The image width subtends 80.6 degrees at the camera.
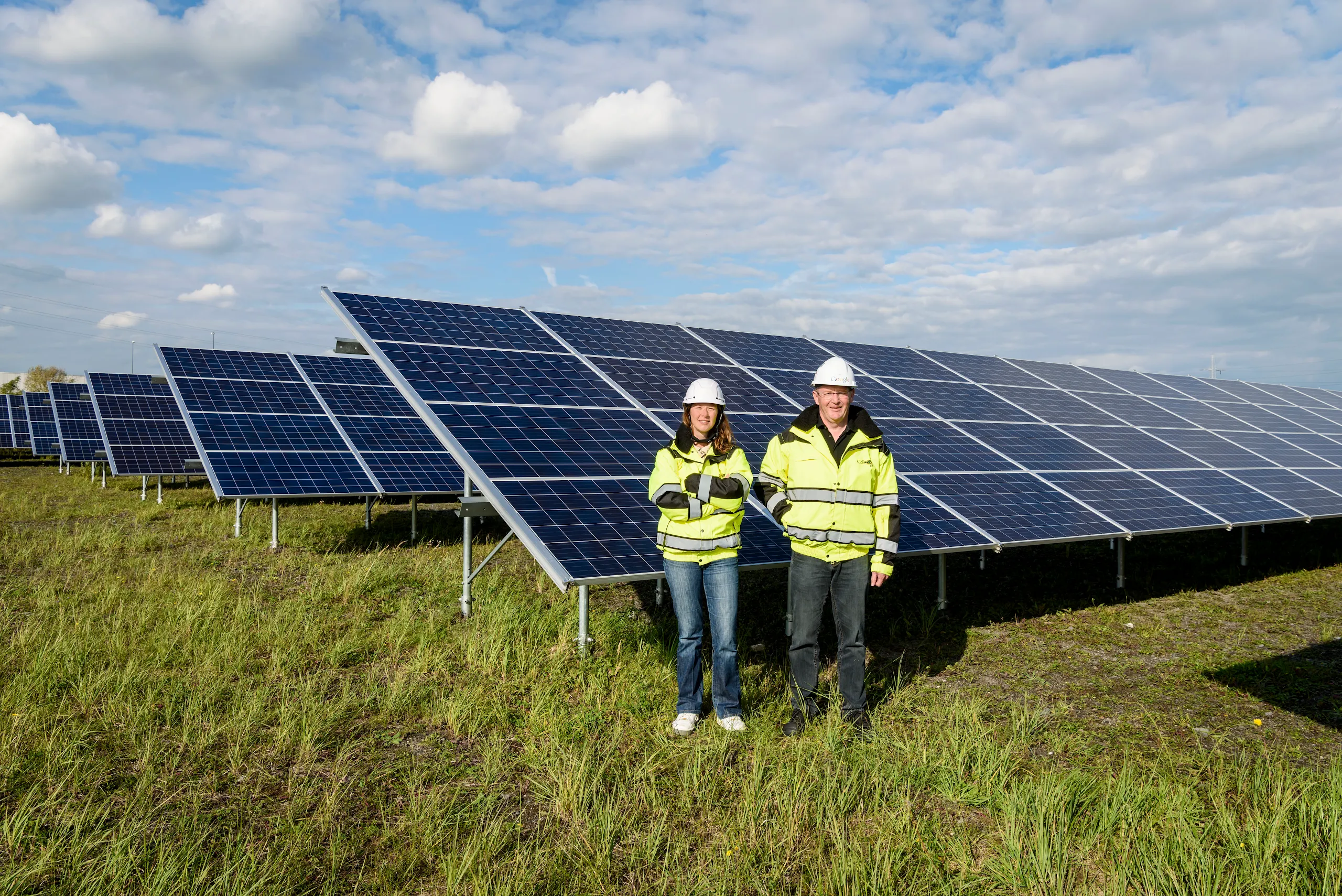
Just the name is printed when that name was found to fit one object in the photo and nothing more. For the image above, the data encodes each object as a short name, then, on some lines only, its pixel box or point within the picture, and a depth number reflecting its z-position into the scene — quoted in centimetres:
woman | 588
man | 595
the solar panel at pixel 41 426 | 3370
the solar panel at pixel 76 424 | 2772
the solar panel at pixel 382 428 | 1461
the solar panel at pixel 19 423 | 3453
